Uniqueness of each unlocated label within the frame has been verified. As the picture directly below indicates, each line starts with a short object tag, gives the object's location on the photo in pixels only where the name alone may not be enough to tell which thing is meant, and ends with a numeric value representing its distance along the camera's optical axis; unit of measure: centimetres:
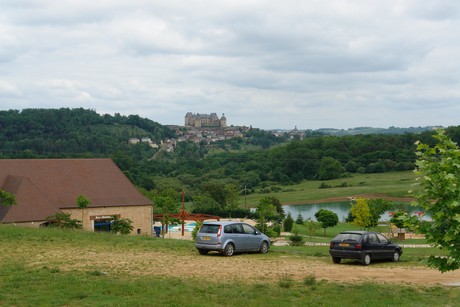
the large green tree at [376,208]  5206
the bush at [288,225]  6041
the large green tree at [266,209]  6030
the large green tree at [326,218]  5684
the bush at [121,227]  3575
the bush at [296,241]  3620
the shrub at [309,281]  1393
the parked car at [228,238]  2061
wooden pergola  4672
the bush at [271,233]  4647
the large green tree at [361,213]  4997
